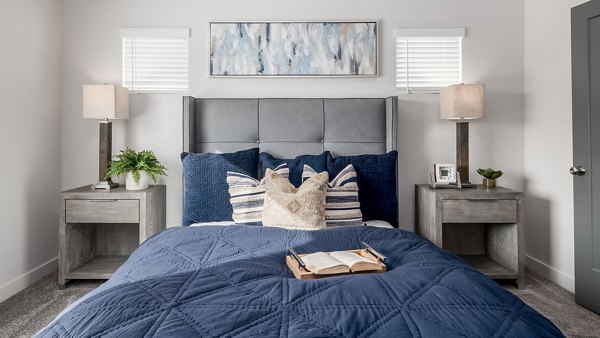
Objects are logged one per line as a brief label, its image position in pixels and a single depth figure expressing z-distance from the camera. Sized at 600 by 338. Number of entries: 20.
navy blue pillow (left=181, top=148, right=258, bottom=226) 2.88
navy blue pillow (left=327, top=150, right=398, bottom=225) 2.94
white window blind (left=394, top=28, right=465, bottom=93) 3.51
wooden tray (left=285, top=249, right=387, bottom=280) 1.45
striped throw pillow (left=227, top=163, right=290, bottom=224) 2.65
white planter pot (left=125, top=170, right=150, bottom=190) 3.10
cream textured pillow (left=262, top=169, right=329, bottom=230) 2.41
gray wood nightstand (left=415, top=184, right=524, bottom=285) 2.95
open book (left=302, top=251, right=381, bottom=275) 1.47
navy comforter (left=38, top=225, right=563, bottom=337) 1.04
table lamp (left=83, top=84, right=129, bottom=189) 3.12
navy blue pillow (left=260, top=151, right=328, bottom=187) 2.93
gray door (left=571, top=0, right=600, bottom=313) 2.54
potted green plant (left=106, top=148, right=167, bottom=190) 3.07
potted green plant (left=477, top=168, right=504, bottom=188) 3.19
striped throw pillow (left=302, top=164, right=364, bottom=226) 2.64
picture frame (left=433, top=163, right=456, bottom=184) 3.20
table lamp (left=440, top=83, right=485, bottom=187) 3.13
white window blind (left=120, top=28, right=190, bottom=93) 3.49
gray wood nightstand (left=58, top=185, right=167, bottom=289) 2.96
